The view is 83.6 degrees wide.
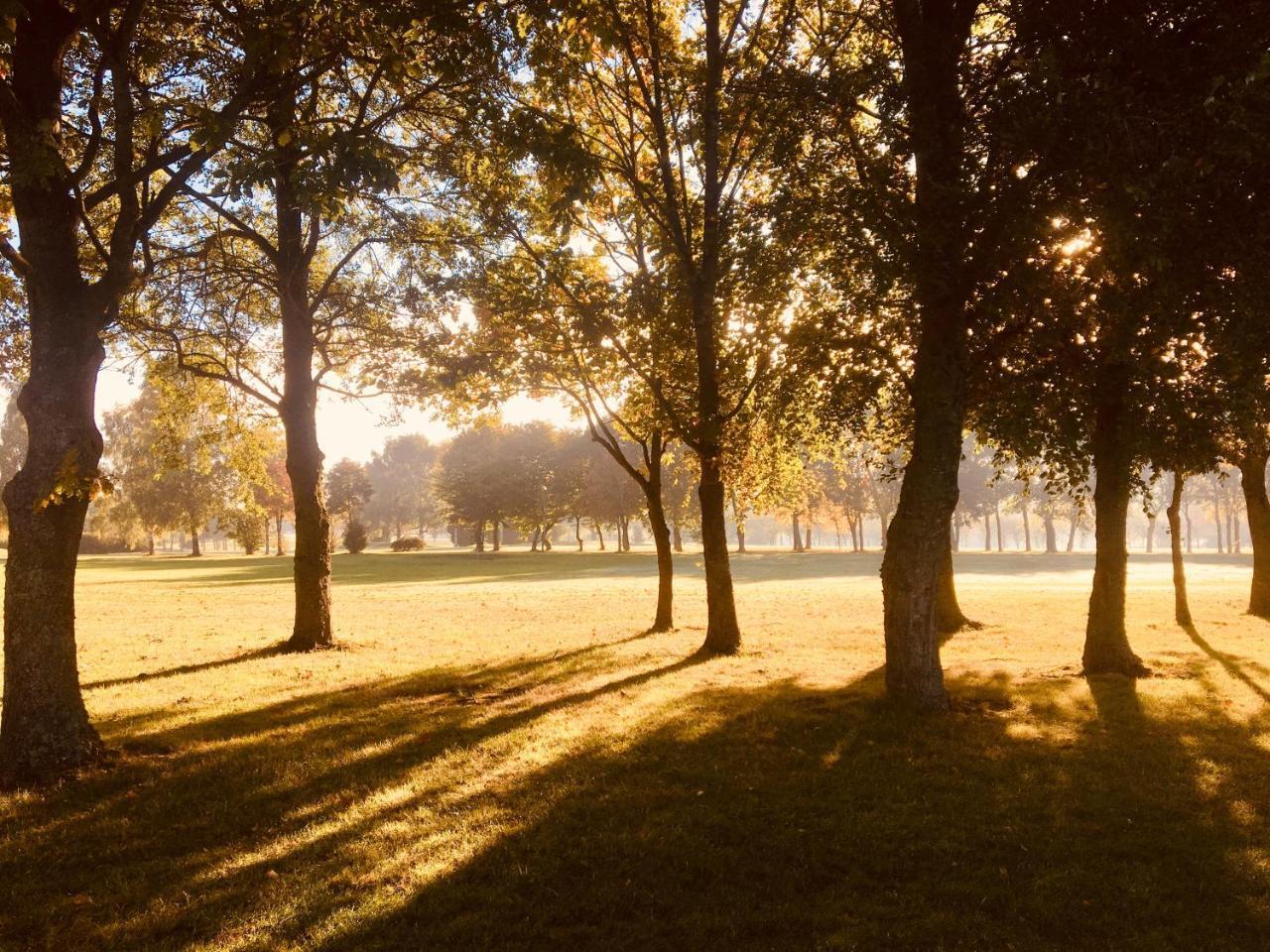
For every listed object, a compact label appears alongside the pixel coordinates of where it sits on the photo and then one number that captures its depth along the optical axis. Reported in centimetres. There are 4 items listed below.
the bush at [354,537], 7168
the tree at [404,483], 12531
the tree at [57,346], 812
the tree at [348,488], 8144
